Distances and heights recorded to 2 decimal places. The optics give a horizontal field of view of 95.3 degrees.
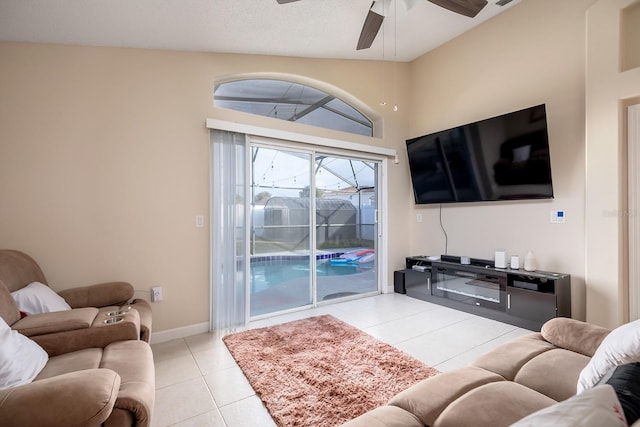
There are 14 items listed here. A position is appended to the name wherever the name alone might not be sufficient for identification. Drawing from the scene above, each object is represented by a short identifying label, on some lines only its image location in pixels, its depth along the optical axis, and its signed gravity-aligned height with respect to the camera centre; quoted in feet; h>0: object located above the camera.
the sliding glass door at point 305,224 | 11.94 -0.45
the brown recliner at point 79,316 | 5.65 -2.30
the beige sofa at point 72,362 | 3.52 -2.35
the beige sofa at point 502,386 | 3.59 -2.50
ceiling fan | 7.44 +5.41
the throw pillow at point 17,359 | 4.16 -2.25
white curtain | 10.34 -0.66
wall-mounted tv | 10.31 +2.17
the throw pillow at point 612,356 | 3.60 -1.82
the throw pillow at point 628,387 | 2.48 -1.68
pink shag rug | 6.06 -4.03
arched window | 11.38 +4.82
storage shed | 12.20 -0.23
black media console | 9.76 -2.97
